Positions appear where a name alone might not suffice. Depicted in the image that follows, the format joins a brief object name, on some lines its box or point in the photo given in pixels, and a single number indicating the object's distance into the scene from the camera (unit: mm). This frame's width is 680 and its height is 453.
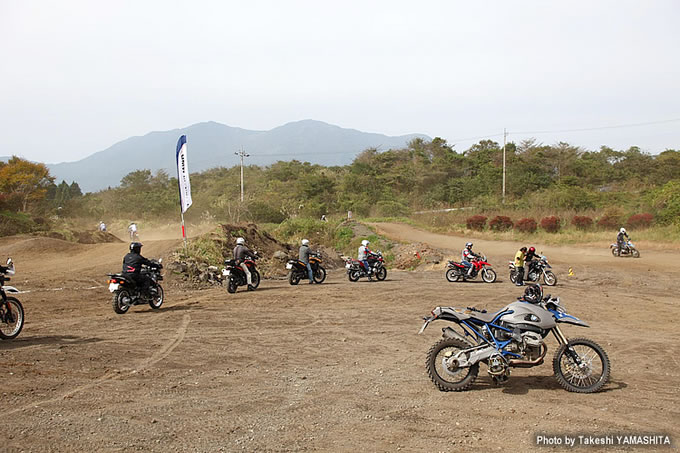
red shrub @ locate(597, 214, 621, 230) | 34906
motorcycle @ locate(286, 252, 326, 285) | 18828
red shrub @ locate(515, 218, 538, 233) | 37156
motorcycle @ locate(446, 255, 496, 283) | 20016
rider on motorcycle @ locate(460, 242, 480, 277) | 20047
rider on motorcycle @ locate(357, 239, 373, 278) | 20328
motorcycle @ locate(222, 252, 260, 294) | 16594
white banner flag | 19844
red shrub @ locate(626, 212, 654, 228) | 33562
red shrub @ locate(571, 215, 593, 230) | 35875
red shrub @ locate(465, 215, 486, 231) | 41125
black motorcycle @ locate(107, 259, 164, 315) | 12578
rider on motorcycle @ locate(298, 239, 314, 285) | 18906
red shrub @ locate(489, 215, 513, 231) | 39312
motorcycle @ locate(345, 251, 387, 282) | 20359
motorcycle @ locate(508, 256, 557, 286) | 19016
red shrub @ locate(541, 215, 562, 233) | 36375
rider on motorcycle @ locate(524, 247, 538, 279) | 18869
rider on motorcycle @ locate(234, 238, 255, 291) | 16922
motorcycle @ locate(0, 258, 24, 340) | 9273
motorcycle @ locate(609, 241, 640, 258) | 25956
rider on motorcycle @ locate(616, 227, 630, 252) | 26047
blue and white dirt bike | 6738
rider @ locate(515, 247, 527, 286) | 18938
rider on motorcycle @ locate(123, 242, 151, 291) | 12867
